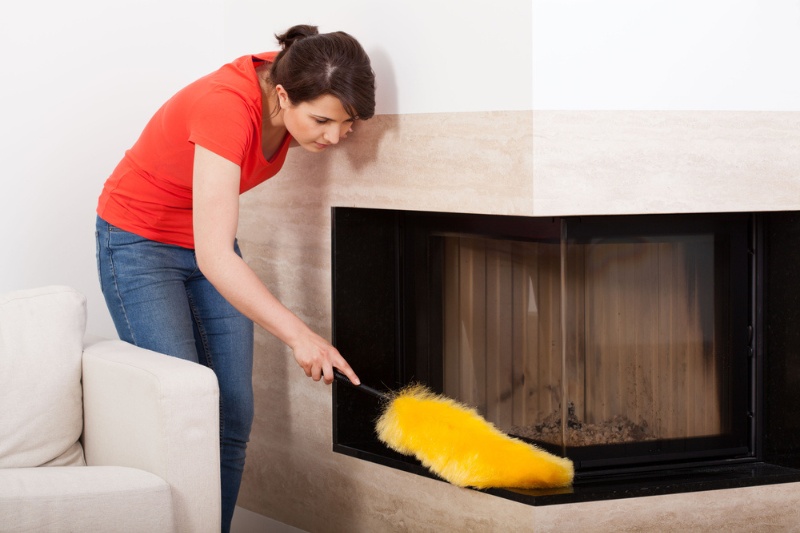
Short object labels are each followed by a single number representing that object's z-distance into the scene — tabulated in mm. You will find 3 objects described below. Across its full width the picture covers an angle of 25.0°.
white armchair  3644
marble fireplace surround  3897
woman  3824
